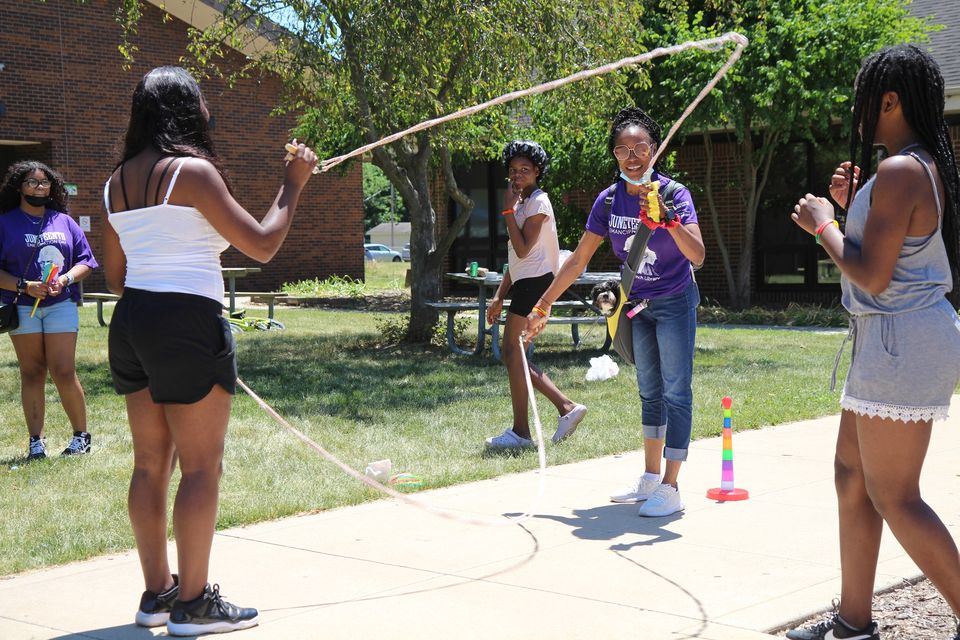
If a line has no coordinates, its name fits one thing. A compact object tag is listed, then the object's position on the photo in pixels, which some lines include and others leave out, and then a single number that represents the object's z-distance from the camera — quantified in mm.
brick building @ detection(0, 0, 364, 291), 22422
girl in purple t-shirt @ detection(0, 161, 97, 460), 7211
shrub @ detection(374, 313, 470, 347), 14500
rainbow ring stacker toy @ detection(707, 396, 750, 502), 6020
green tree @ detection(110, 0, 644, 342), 11680
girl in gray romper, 3371
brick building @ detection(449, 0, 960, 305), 19484
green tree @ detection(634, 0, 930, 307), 16297
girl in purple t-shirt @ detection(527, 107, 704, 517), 5582
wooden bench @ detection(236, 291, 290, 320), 17797
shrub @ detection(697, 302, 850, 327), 17312
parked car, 70500
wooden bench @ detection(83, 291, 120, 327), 17206
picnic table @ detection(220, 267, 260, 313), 17562
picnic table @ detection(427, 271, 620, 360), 12781
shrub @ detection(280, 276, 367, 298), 25155
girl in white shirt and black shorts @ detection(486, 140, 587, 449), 7430
